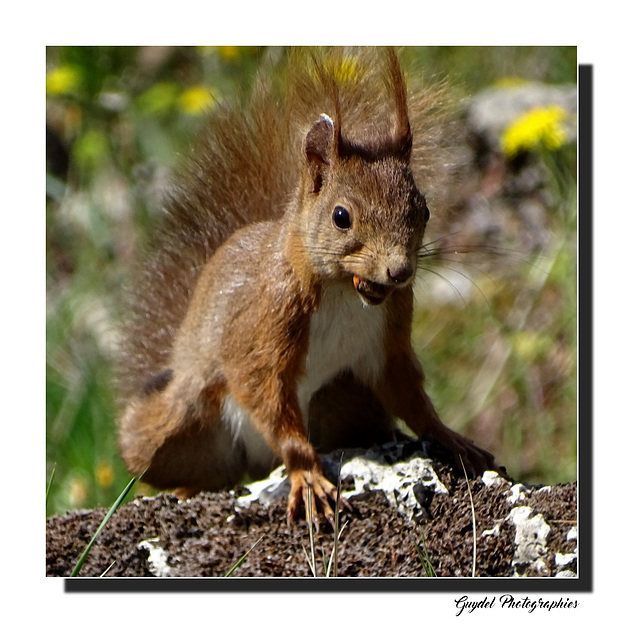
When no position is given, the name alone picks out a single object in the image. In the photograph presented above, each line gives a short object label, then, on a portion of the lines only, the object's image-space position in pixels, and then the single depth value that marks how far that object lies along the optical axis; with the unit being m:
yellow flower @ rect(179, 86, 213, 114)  9.36
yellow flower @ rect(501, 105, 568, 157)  8.42
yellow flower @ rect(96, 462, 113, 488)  7.48
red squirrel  5.34
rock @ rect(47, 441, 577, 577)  5.48
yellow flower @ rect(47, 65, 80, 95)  7.55
